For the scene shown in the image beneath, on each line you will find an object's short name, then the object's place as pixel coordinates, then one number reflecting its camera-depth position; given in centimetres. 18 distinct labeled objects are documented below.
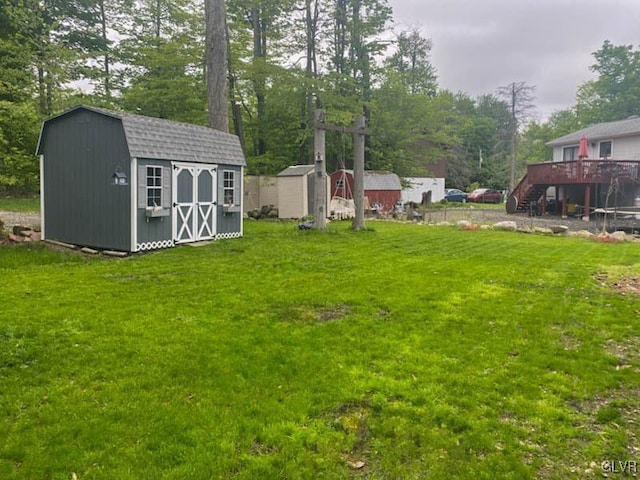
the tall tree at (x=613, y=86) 3897
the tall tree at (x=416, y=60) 3041
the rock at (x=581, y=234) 1462
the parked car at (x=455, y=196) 3761
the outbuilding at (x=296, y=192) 1847
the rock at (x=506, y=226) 1602
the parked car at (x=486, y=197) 3803
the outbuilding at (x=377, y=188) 2159
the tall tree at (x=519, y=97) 4009
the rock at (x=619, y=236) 1340
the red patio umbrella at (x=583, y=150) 2089
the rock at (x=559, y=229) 1542
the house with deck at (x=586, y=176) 2055
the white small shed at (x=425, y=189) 3322
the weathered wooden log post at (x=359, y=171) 1400
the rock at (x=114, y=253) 934
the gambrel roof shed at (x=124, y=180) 941
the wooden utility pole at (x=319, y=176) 1288
